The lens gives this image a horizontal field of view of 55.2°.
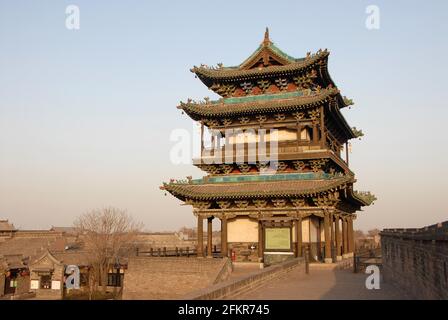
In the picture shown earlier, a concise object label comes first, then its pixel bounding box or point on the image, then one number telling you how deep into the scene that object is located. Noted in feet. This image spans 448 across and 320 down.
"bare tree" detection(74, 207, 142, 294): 155.53
